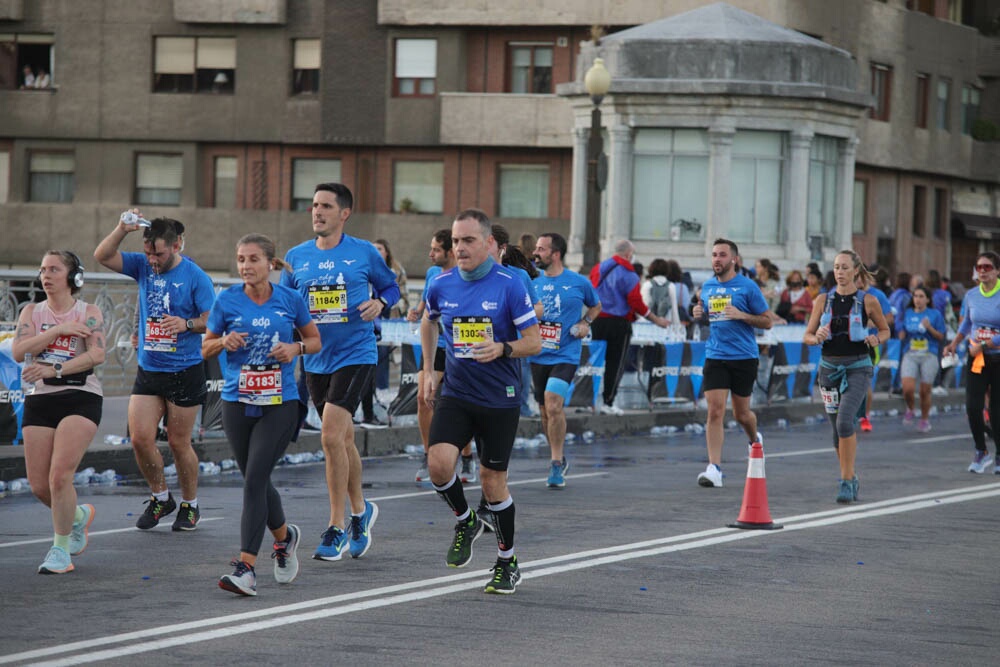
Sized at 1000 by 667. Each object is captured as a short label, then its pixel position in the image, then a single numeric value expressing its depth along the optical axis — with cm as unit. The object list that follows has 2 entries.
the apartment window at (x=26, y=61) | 4738
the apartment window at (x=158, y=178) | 4728
